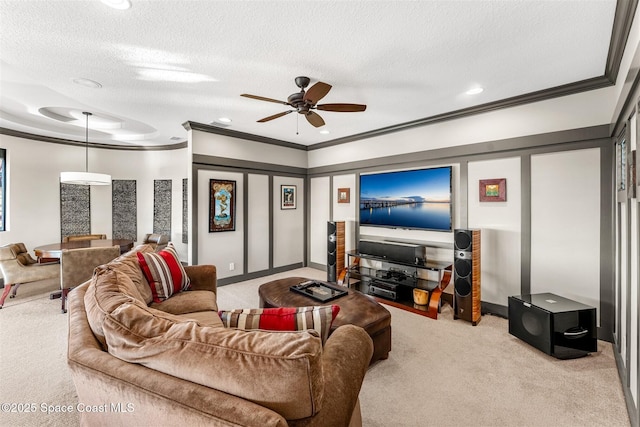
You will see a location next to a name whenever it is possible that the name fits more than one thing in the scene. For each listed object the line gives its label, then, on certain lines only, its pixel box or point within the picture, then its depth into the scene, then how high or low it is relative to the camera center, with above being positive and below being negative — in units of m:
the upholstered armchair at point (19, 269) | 3.57 -0.74
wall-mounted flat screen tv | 3.80 +0.21
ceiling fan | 2.51 +1.08
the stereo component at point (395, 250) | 3.75 -0.53
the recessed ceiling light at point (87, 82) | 2.80 +1.35
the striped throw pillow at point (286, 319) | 1.23 -0.47
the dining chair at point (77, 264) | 3.43 -0.63
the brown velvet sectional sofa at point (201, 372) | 0.80 -0.52
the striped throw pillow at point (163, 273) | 2.42 -0.54
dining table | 3.66 -0.48
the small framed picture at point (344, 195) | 5.09 +0.34
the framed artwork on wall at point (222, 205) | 4.49 +0.13
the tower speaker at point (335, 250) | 4.67 -0.61
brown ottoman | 2.21 -0.83
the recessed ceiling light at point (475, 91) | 3.00 +1.34
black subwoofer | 2.39 -1.00
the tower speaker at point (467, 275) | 3.10 -0.69
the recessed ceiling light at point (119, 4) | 1.72 +1.31
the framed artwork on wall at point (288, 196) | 5.45 +0.34
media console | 3.48 -0.91
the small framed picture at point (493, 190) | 3.30 +0.28
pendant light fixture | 4.09 +0.53
